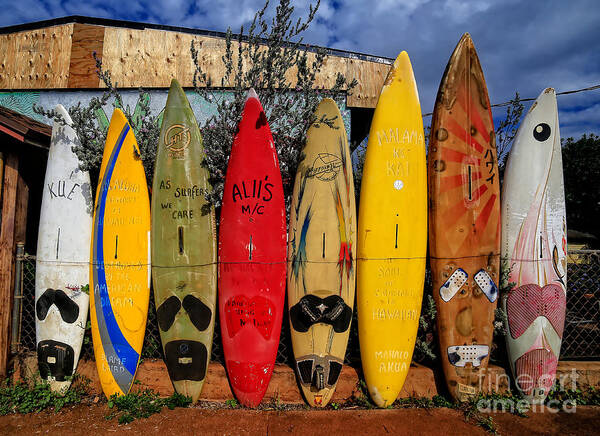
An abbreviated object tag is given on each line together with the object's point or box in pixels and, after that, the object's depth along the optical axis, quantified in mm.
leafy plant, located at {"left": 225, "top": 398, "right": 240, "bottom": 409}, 2482
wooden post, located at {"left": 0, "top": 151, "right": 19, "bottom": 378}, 2631
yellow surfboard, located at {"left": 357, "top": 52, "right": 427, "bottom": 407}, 2566
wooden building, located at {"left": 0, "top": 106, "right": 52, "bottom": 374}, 2645
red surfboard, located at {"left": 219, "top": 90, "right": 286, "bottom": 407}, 2535
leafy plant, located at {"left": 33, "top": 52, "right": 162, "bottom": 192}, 2842
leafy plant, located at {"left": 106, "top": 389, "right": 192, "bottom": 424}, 2375
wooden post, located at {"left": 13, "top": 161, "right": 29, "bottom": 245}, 2723
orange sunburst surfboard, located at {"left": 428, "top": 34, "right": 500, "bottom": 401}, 2586
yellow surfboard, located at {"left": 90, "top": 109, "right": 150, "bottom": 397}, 2604
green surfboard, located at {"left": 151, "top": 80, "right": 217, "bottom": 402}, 2576
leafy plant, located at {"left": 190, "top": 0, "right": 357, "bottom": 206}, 2795
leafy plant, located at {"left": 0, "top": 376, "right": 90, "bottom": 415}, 2434
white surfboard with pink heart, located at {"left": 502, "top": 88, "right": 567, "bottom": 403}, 2555
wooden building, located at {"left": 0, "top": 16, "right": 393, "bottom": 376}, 4883
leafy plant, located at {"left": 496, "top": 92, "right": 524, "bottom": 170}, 2956
